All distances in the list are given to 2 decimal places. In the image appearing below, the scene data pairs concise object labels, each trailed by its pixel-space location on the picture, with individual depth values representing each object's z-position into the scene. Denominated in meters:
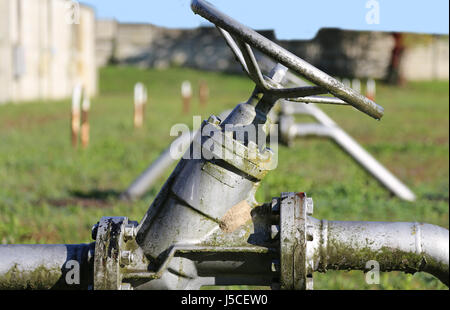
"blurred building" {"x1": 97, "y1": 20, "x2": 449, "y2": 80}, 55.25
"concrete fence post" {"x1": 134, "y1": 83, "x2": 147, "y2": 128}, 19.34
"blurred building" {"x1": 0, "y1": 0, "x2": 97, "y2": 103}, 29.51
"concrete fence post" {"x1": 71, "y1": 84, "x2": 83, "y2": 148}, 13.59
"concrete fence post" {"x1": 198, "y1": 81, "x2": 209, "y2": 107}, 32.43
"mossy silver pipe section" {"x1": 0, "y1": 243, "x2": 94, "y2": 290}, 2.82
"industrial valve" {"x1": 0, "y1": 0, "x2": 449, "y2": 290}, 2.66
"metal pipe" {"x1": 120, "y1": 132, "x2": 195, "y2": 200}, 8.09
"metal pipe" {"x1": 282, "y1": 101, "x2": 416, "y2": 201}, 8.53
